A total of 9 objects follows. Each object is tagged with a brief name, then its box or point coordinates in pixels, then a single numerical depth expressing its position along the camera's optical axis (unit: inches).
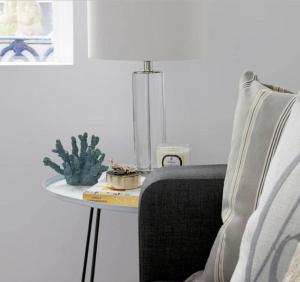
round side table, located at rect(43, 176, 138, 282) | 86.4
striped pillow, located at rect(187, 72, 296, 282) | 67.1
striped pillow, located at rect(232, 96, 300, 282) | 50.6
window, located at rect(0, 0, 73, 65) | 116.0
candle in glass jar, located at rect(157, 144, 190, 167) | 92.8
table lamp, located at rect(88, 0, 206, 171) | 88.2
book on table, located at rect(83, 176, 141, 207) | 86.2
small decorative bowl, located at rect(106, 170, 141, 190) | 90.0
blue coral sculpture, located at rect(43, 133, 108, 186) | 94.5
